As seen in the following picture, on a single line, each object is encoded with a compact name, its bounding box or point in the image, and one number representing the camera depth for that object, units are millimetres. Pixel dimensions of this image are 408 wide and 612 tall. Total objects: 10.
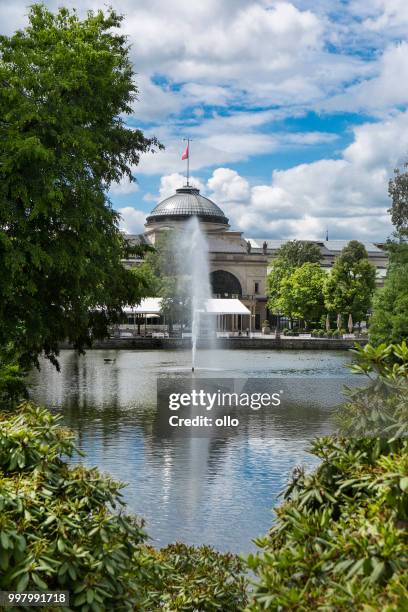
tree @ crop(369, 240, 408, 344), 45344
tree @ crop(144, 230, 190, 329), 81688
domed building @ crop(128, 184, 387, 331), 120750
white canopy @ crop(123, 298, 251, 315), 74125
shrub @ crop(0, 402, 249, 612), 4879
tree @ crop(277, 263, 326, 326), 90500
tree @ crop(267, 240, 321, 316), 99250
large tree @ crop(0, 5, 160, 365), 18547
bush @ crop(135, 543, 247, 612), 6762
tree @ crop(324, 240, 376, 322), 87375
